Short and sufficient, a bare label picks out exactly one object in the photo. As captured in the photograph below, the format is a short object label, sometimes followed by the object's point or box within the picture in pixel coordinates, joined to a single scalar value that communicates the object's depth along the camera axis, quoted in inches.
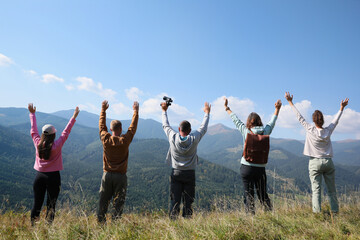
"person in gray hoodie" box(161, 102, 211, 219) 159.3
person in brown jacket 154.9
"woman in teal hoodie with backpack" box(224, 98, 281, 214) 155.8
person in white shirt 172.6
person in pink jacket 153.6
